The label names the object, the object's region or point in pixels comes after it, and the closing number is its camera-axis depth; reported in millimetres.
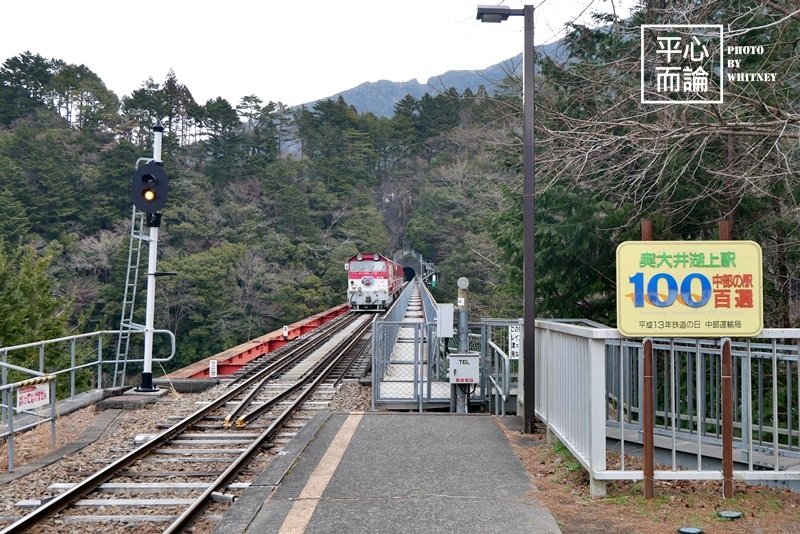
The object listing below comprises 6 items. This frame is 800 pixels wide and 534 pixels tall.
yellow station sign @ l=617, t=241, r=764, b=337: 5391
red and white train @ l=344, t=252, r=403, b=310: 38531
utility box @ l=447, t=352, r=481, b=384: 11344
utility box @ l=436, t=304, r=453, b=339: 12070
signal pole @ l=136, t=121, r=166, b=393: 12570
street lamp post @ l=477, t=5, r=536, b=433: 8344
